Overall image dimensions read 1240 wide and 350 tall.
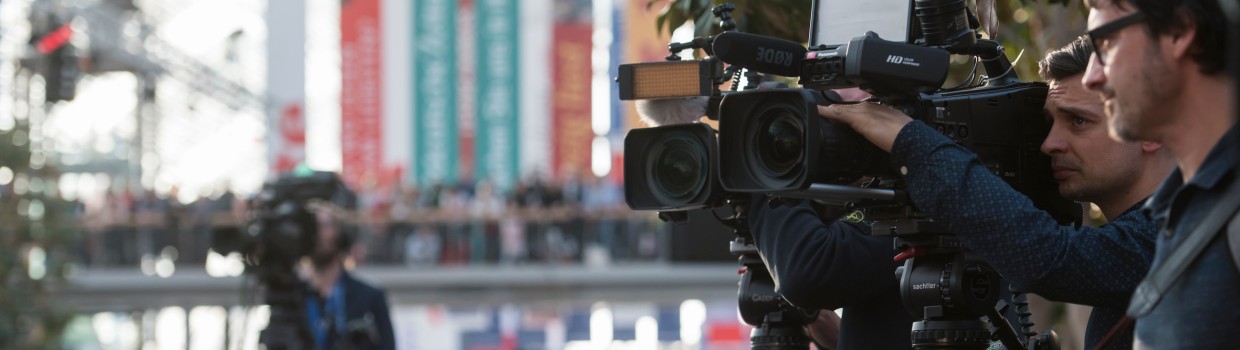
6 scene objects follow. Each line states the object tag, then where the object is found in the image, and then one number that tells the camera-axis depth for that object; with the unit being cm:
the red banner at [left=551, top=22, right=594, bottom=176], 2208
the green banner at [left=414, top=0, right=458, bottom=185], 2169
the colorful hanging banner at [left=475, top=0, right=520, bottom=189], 2186
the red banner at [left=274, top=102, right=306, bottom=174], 2088
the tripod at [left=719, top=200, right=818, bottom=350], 399
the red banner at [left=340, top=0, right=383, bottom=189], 2180
